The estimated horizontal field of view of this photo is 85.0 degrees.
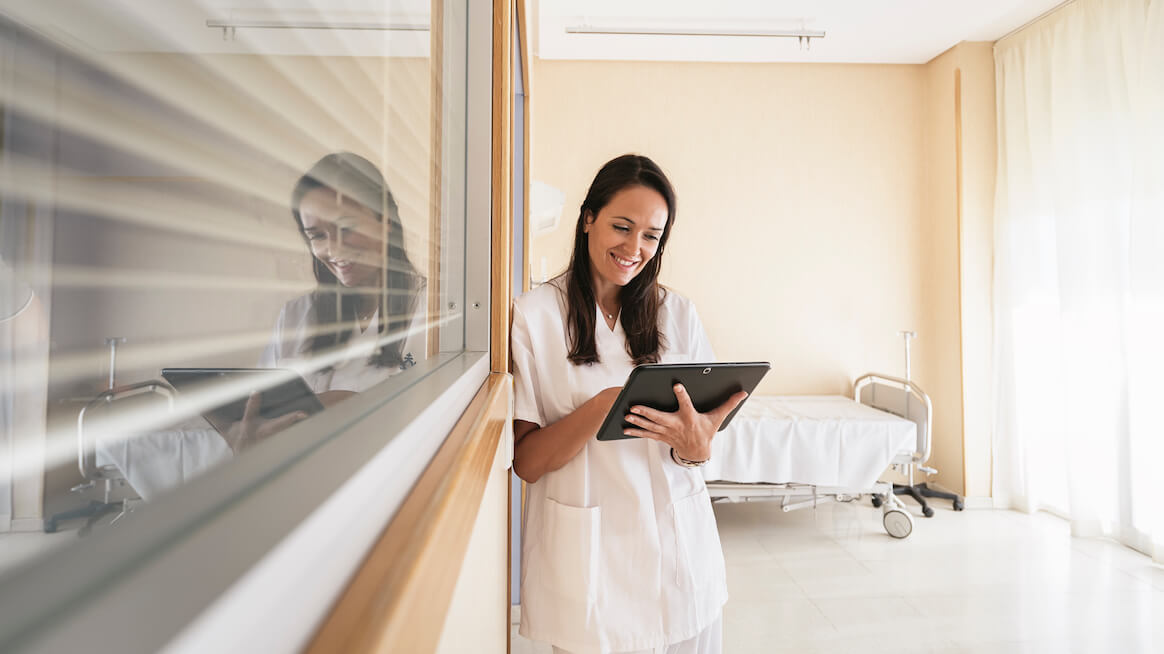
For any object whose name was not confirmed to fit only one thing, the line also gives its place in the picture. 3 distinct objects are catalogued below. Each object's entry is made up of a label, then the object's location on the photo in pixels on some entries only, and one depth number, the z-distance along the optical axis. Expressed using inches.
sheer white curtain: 123.9
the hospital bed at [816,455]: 131.6
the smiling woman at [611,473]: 48.1
